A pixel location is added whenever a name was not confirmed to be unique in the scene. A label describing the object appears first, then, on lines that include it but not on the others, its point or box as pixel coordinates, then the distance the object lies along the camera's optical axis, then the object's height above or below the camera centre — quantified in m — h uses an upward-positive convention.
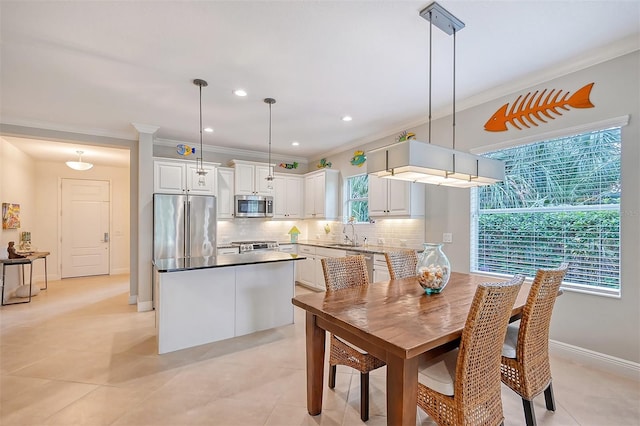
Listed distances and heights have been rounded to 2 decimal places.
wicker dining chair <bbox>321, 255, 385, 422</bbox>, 2.02 -0.95
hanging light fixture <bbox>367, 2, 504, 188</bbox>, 1.88 +0.34
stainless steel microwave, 5.65 +0.12
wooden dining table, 1.36 -0.59
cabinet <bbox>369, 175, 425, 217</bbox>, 4.15 +0.21
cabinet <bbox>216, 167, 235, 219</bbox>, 5.56 +0.34
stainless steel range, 5.48 -0.62
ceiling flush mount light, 5.65 +0.88
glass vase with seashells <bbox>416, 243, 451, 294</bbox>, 2.15 -0.42
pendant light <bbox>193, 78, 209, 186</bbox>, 3.06 +1.33
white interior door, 6.91 -0.38
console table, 4.62 -0.78
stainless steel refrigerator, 4.51 -0.21
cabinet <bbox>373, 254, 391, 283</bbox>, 4.09 -0.78
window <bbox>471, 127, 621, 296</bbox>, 2.64 +0.00
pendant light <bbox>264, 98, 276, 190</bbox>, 3.55 +1.33
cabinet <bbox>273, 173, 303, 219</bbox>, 6.19 +0.34
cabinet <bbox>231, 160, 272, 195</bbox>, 5.65 +0.66
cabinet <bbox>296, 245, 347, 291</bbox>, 5.20 -1.00
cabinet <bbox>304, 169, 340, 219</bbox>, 5.84 +0.36
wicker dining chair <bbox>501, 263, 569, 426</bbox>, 1.78 -0.86
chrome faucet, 5.53 -0.44
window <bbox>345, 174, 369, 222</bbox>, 5.47 +0.28
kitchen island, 2.99 -0.93
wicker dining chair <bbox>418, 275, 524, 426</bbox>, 1.40 -0.82
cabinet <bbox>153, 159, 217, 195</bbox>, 4.75 +0.56
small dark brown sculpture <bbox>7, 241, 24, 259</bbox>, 4.84 -0.67
